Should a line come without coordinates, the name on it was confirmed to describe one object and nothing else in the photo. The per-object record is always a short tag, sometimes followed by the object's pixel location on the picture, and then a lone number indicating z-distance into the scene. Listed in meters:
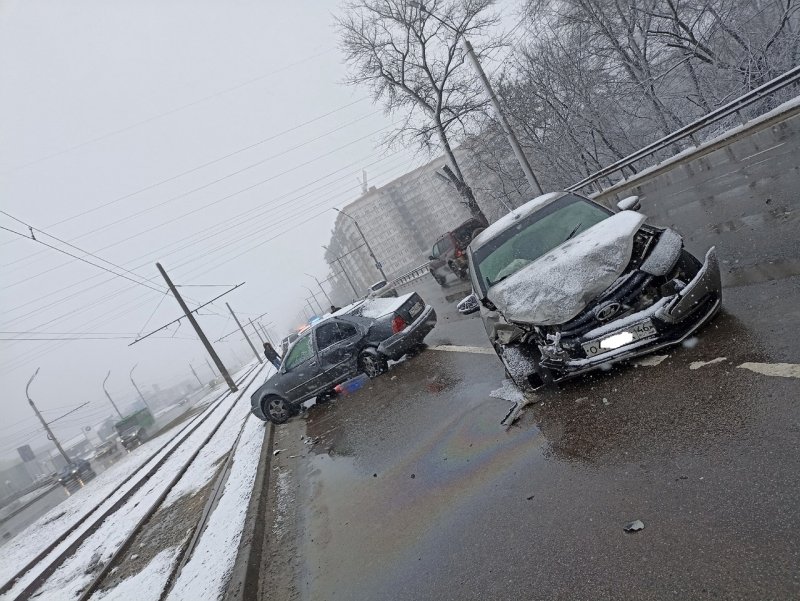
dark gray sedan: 9.12
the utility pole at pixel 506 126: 14.87
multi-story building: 106.56
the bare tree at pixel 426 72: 21.72
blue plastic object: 10.09
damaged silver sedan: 3.85
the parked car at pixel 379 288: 31.35
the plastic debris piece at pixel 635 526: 2.57
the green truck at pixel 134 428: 29.58
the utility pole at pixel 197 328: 23.66
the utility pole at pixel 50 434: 30.39
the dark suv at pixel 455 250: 16.32
